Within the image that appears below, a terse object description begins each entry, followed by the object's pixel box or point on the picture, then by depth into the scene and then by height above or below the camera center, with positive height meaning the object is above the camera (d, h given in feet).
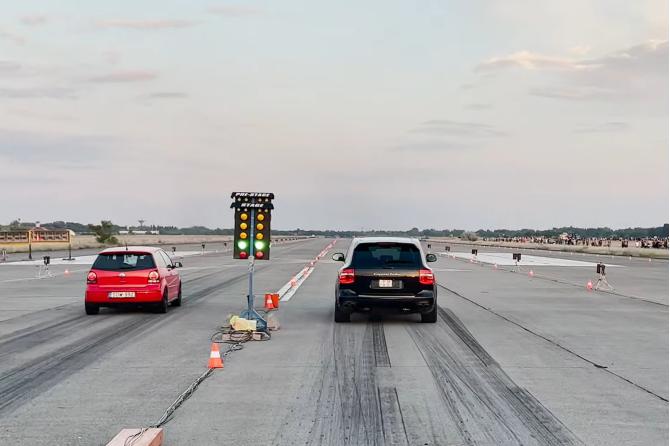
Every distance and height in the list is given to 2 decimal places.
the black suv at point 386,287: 46.68 -3.29
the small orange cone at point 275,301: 59.00 -5.42
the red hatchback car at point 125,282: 53.16 -3.64
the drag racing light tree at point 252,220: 45.98 +0.96
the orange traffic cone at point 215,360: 32.15 -5.69
